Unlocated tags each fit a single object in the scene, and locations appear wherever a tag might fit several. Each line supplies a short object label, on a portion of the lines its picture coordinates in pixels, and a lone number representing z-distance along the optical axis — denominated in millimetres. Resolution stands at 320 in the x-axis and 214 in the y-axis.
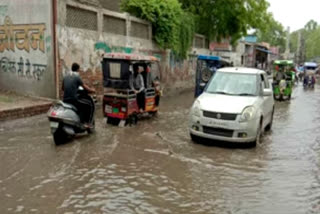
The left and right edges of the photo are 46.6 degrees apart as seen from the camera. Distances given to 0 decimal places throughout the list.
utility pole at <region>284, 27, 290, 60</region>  50812
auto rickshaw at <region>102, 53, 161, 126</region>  10258
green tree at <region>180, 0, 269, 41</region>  24969
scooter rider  8461
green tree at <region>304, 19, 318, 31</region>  134000
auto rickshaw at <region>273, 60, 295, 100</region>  18344
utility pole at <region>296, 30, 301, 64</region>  85775
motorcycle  8031
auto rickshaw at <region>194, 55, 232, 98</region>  17984
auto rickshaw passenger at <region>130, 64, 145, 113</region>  10799
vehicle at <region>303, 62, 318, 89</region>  28188
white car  8141
